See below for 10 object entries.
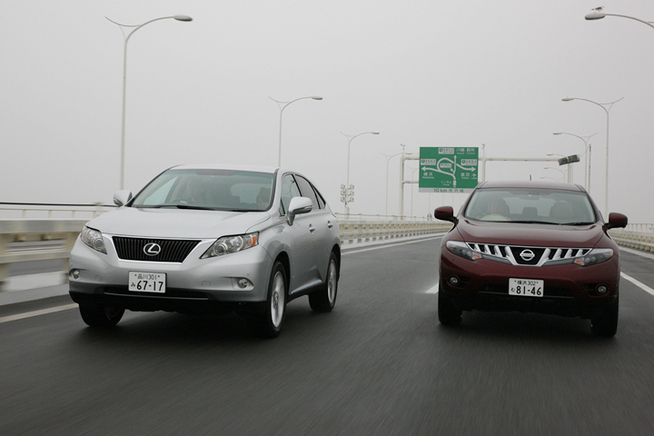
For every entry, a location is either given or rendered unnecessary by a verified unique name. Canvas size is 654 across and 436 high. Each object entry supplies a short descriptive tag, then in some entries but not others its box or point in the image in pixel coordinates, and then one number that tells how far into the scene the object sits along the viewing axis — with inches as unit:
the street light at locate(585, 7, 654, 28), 1036.5
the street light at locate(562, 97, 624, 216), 1841.8
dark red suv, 292.4
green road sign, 2225.6
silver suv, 258.7
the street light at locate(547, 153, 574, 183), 2909.9
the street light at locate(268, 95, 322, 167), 1699.1
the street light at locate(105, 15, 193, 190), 1091.3
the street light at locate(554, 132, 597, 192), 2436.5
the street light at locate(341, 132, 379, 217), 2269.9
